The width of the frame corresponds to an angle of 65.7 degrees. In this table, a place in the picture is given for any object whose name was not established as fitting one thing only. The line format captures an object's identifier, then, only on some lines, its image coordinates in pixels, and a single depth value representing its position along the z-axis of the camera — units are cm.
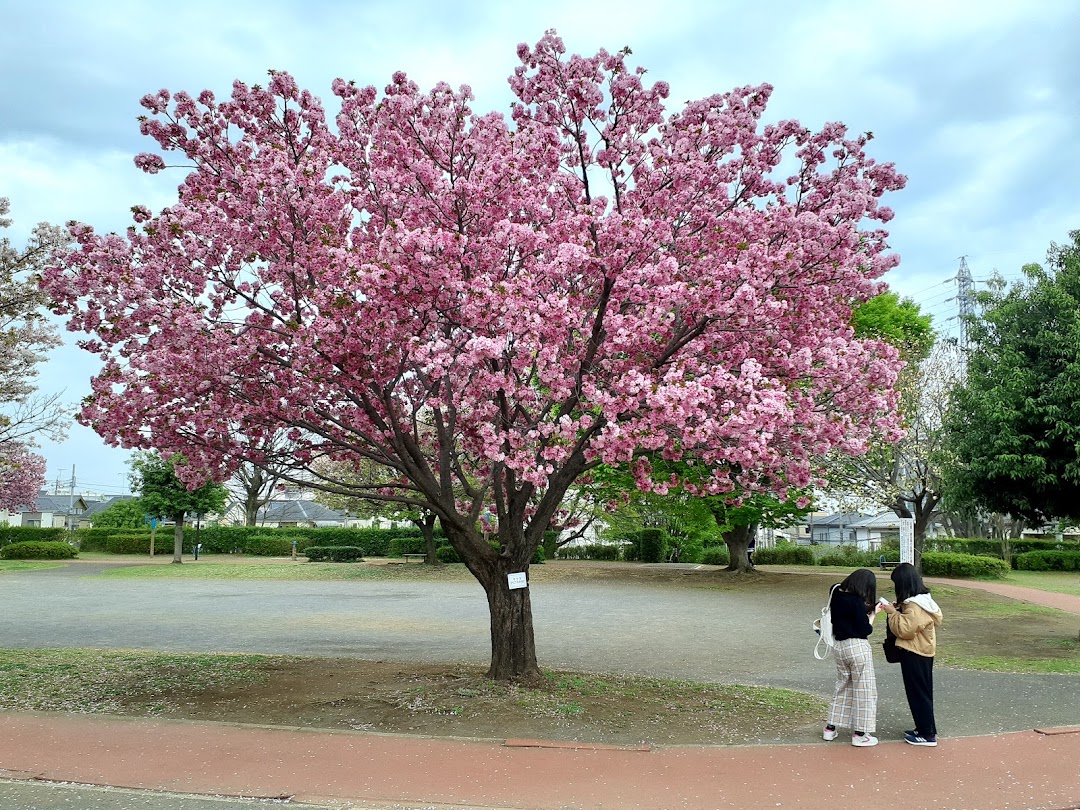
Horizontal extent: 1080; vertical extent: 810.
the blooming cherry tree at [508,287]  762
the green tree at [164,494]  3372
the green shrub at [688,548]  4038
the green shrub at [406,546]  3969
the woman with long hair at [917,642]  692
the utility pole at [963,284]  4619
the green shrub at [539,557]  3781
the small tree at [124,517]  5145
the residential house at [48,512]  8288
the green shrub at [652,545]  4100
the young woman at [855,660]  696
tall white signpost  1729
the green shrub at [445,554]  3531
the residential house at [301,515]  8188
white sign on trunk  912
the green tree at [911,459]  2597
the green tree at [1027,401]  1361
